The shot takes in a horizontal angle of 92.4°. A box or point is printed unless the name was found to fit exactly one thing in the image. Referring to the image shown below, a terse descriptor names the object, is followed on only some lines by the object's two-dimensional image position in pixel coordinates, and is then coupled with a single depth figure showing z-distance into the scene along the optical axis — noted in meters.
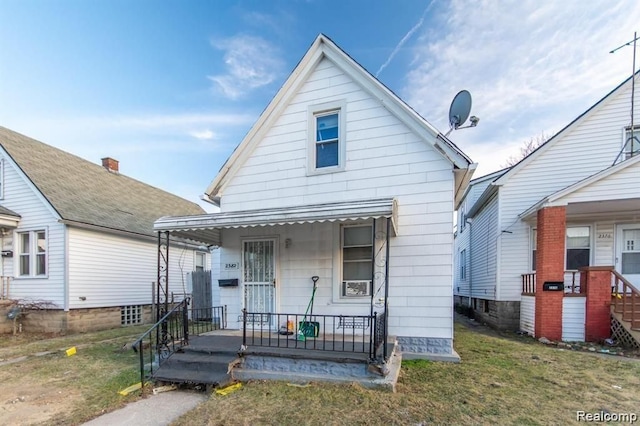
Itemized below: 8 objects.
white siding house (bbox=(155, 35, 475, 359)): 6.30
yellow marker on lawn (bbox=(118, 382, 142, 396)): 4.93
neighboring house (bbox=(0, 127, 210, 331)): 10.88
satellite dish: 7.69
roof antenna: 9.37
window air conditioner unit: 6.81
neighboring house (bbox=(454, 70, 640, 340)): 8.12
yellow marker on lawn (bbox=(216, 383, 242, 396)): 4.84
